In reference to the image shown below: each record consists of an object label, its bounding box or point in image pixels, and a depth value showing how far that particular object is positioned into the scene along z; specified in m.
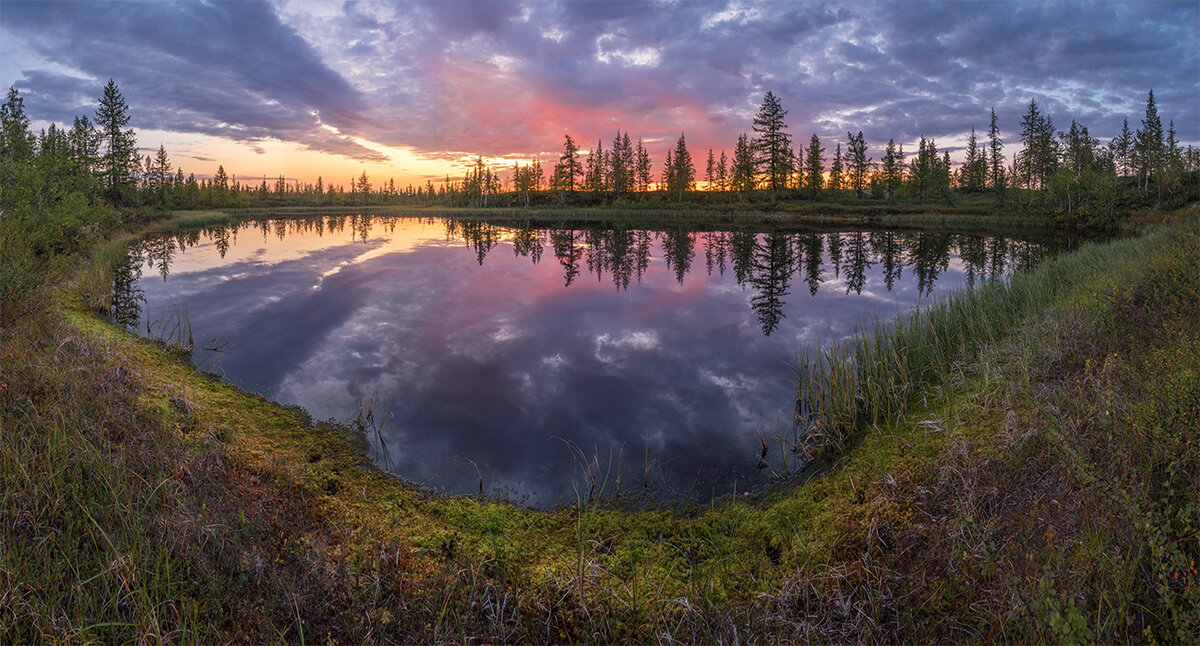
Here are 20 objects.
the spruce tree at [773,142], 90.75
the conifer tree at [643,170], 130.25
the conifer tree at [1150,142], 68.69
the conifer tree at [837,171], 125.62
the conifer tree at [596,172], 118.75
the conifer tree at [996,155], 84.94
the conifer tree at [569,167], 121.44
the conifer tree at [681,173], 103.50
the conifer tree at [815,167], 92.00
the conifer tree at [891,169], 90.62
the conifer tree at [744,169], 96.75
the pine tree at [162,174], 92.19
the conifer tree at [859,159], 101.95
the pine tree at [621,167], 113.12
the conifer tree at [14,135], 14.75
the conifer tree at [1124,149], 93.39
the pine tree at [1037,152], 81.72
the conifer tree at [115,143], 60.44
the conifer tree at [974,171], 97.94
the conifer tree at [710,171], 138.75
